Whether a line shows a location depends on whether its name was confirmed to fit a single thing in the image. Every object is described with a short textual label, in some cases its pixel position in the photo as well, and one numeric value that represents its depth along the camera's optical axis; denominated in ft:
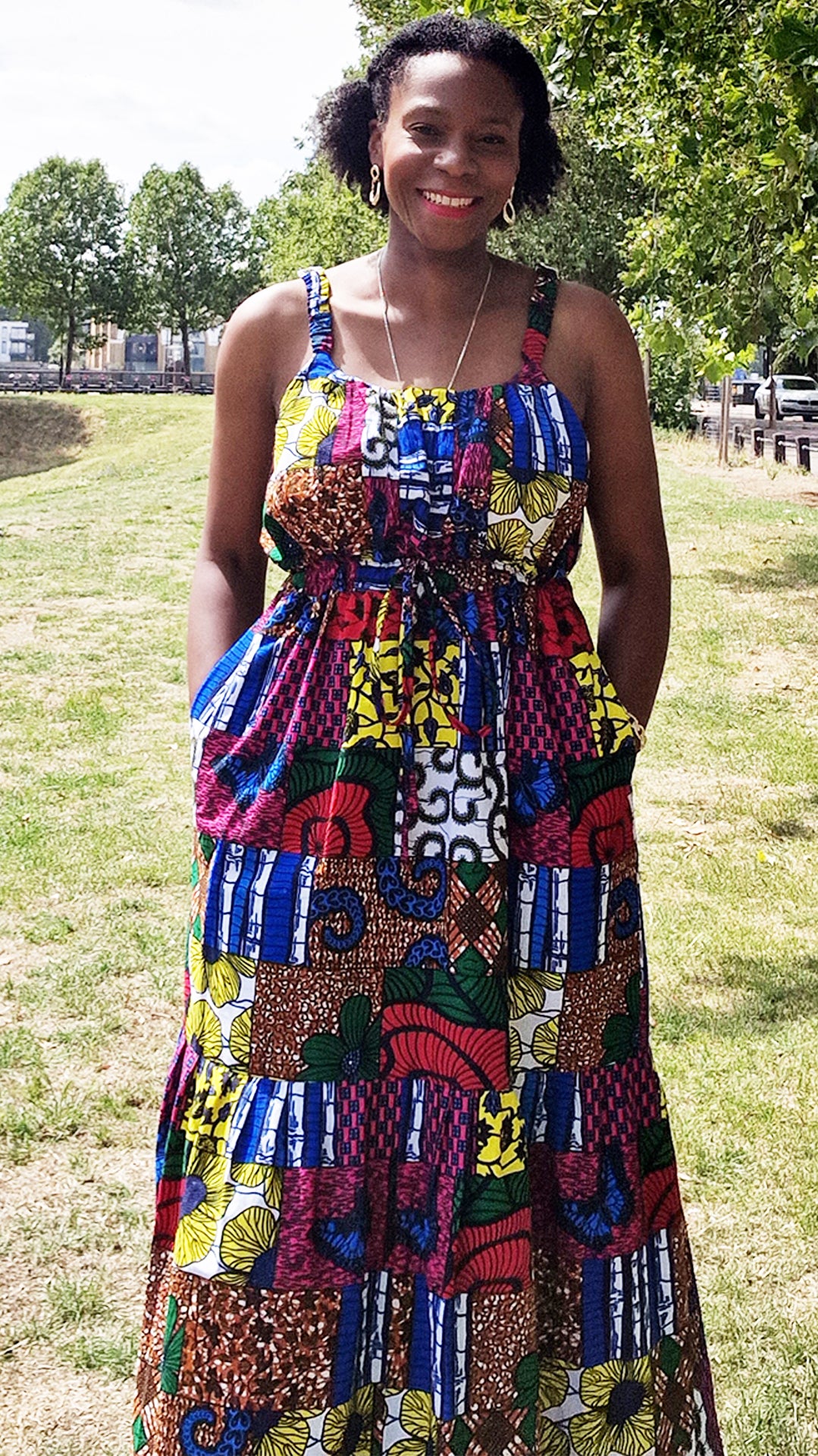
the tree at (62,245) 222.69
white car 150.30
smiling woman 7.56
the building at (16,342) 516.73
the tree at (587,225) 93.15
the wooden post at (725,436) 79.67
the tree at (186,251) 228.43
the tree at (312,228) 117.70
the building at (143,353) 359.99
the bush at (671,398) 107.45
